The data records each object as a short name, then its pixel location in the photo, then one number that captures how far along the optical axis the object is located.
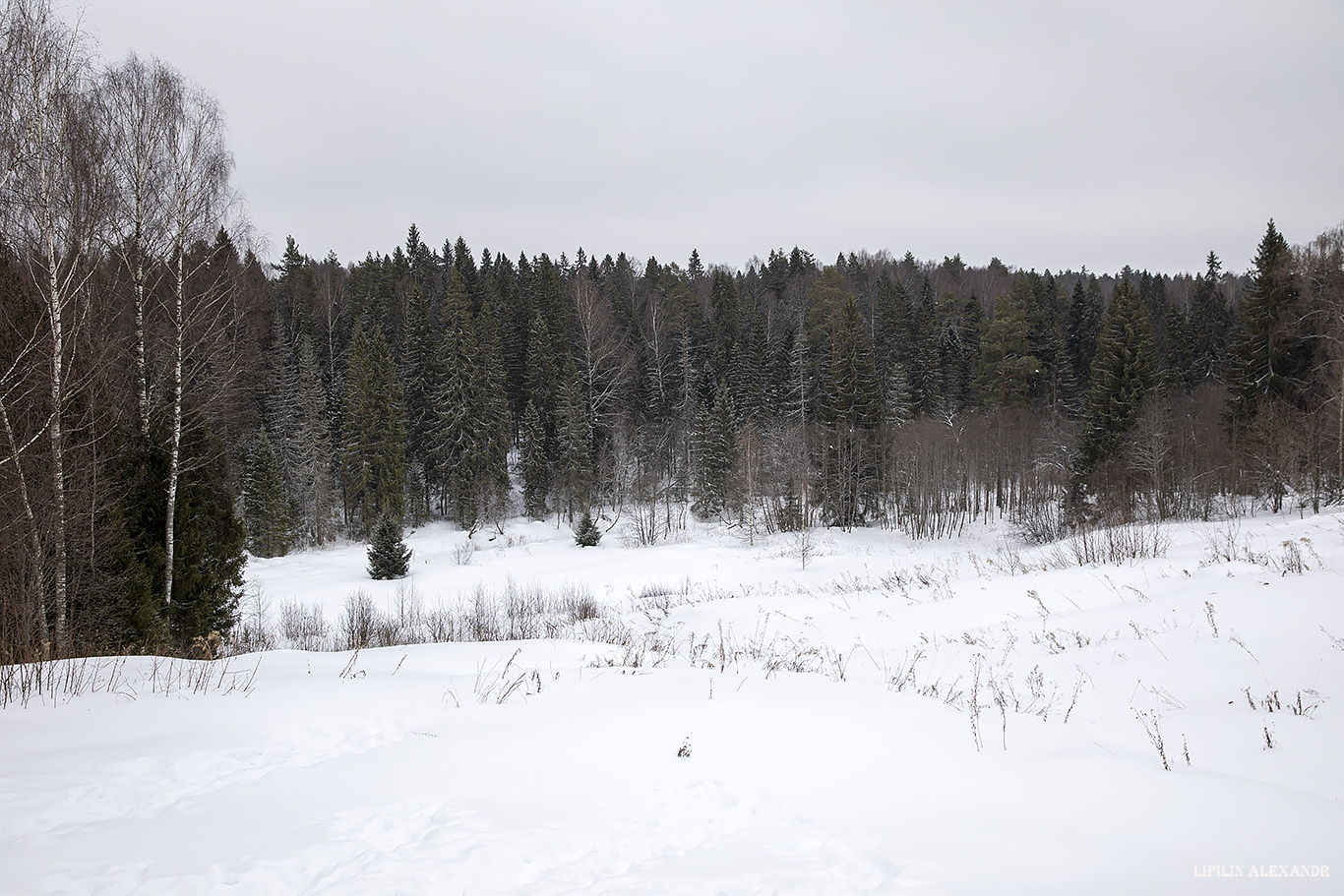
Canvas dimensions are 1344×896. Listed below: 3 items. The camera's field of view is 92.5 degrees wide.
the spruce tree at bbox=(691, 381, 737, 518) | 46.81
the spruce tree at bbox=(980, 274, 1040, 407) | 55.91
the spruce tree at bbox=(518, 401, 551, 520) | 48.16
